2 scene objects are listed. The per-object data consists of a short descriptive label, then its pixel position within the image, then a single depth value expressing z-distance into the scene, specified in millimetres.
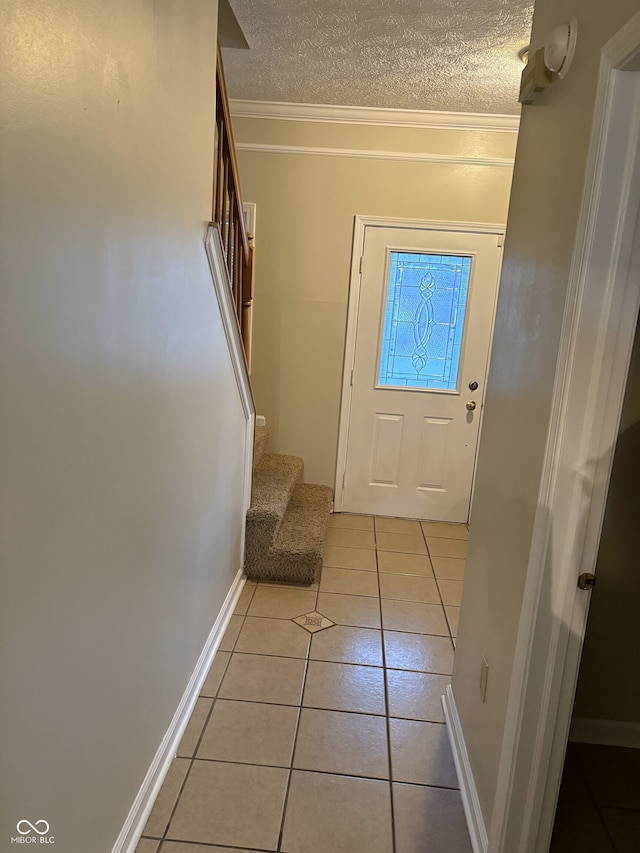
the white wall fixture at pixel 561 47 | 1320
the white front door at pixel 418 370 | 3850
